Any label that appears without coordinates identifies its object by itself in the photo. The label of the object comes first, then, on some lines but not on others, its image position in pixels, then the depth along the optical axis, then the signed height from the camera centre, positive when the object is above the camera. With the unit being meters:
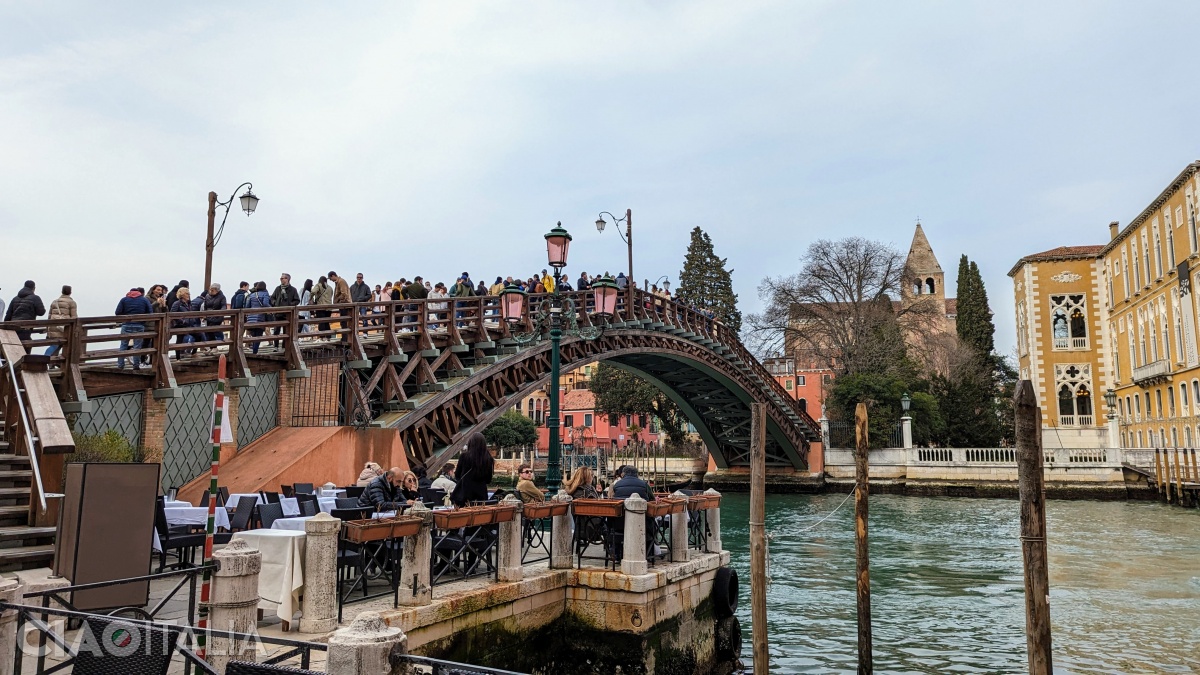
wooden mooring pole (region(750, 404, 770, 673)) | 8.45 -1.10
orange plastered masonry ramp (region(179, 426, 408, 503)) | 12.91 -0.21
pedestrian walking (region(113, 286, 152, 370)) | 11.86 +1.91
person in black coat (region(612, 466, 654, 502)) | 9.48 -0.45
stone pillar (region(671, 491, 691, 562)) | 9.29 -0.96
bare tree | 43.34 +7.39
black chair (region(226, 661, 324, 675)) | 3.05 -0.81
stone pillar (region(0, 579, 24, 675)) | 4.00 -0.88
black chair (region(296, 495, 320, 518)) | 8.56 -0.62
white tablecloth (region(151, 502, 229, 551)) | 9.10 -0.75
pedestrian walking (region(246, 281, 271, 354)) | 14.75 +2.53
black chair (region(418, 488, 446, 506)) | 11.26 -0.65
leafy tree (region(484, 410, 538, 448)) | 59.25 +1.01
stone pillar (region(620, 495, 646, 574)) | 8.27 -0.90
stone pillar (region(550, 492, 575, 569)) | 8.60 -0.95
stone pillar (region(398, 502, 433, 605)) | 6.86 -0.97
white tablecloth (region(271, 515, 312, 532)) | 7.60 -0.69
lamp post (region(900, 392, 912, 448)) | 36.03 +1.05
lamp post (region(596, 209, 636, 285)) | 27.77 +6.88
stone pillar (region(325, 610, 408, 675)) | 3.48 -0.83
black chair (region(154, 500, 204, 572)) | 7.81 -0.88
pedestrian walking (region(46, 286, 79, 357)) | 11.56 +1.83
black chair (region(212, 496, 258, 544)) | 8.78 -0.75
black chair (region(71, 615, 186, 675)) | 3.58 -0.88
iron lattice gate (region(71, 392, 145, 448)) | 12.15 +0.38
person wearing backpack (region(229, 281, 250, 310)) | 14.34 +2.42
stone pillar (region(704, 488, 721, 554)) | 10.25 -1.00
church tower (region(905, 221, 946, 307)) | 85.12 +18.12
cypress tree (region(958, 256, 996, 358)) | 54.72 +8.58
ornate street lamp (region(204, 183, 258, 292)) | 16.19 +4.40
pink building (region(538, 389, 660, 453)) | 59.03 +1.68
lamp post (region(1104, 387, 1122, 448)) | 32.75 +0.77
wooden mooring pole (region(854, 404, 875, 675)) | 9.26 -1.16
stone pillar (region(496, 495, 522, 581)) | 7.88 -0.95
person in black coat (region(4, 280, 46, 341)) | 11.10 +1.78
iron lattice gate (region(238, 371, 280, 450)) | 14.43 +0.61
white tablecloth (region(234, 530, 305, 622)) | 6.09 -0.89
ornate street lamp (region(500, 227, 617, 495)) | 11.14 +2.61
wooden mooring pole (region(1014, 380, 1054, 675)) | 7.09 -0.68
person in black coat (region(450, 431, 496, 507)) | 8.75 -0.28
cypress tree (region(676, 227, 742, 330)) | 48.06 +9.25
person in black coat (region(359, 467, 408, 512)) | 8.55 -0.51
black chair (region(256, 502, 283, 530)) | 8.04 -0.65
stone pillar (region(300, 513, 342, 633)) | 6.11 -0.92
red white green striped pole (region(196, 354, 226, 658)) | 5.21 -0.37
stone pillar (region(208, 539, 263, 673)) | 5.18 -0.90
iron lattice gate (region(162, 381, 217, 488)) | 13.47 +0.13
